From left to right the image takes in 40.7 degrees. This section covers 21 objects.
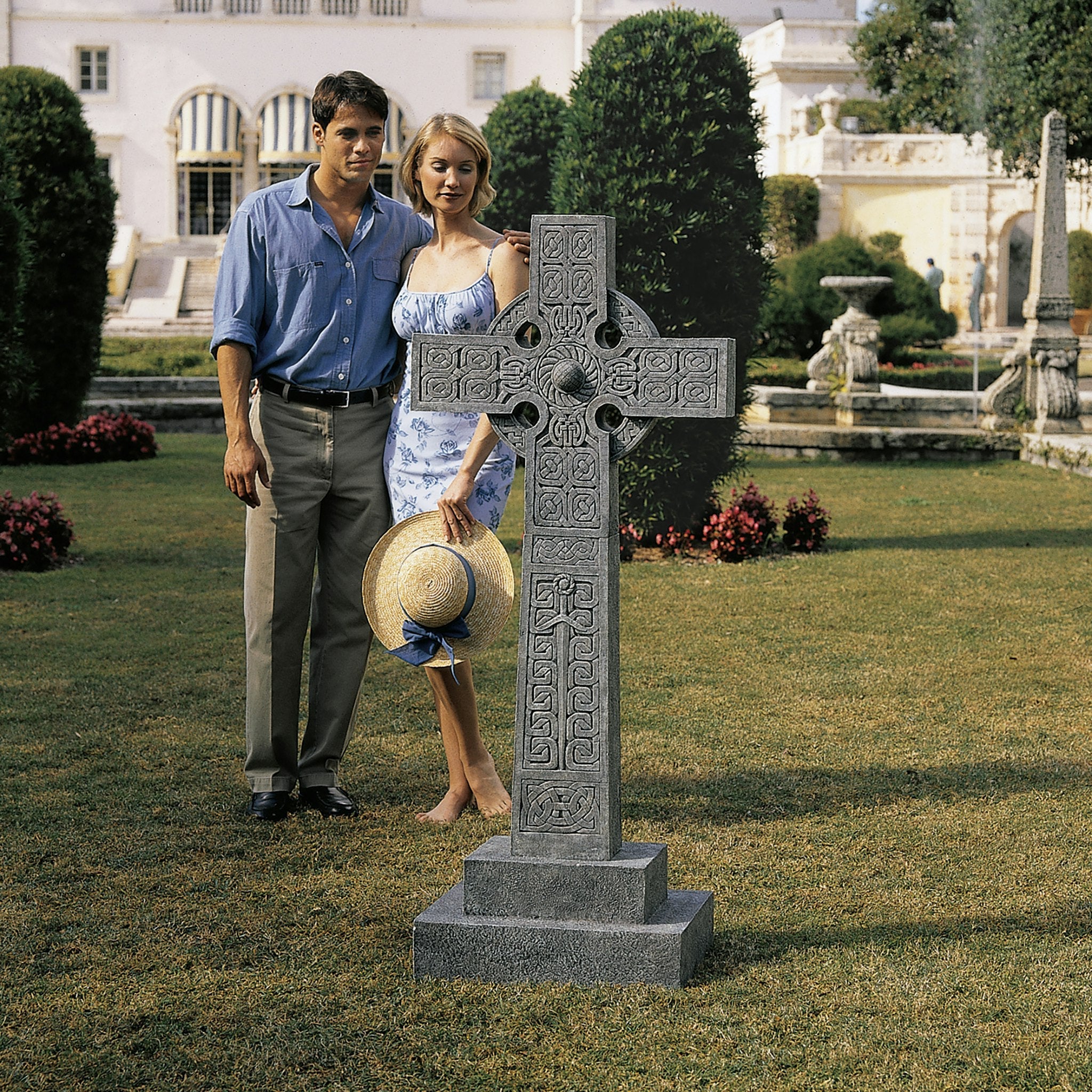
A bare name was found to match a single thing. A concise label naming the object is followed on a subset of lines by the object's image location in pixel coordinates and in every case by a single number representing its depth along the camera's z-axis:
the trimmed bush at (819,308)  22.12
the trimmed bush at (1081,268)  31.11
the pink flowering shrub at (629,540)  8.52
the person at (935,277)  30.61
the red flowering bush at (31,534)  8.04
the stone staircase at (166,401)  16.36
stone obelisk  13.43
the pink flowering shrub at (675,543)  8.58
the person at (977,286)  31.14
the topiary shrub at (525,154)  14.00
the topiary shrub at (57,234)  12.74
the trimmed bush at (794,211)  33.22
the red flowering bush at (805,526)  8.62
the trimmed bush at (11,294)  8.70
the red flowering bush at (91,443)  12.98
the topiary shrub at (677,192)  8.49
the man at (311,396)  4.04
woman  3.89
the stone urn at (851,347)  15.41
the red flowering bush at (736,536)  8.40
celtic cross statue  3.07
